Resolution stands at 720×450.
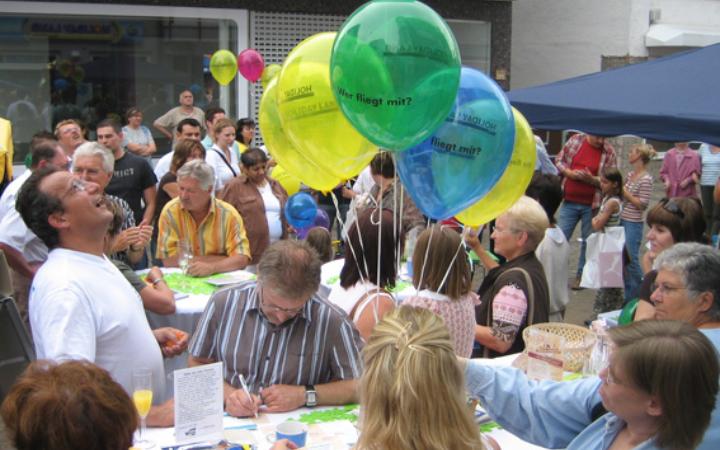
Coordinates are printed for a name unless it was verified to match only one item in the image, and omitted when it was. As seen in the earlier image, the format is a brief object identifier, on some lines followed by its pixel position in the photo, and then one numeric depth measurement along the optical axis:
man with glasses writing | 2.96
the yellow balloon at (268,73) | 10.22
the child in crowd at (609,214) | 6.49
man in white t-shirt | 2.63
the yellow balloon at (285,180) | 7.39
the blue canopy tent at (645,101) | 4.40
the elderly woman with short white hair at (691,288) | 2.98
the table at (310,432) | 2.71
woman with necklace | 6.05
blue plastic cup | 2.59
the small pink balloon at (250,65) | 11.59
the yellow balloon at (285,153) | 3.48
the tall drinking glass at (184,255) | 5.07
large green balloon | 2.63
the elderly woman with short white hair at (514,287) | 3.73
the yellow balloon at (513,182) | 3.51
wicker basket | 3.45
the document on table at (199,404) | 2.59
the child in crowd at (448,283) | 3.54
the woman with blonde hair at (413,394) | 1.89
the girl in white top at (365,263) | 3.76
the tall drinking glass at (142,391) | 2.64
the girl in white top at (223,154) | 7.43
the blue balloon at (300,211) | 6.38
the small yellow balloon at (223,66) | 11.53
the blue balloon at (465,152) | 3.03
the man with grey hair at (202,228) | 5.07
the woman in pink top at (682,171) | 10.07
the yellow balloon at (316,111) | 3.09
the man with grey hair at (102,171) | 4.78
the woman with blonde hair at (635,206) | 8.03
